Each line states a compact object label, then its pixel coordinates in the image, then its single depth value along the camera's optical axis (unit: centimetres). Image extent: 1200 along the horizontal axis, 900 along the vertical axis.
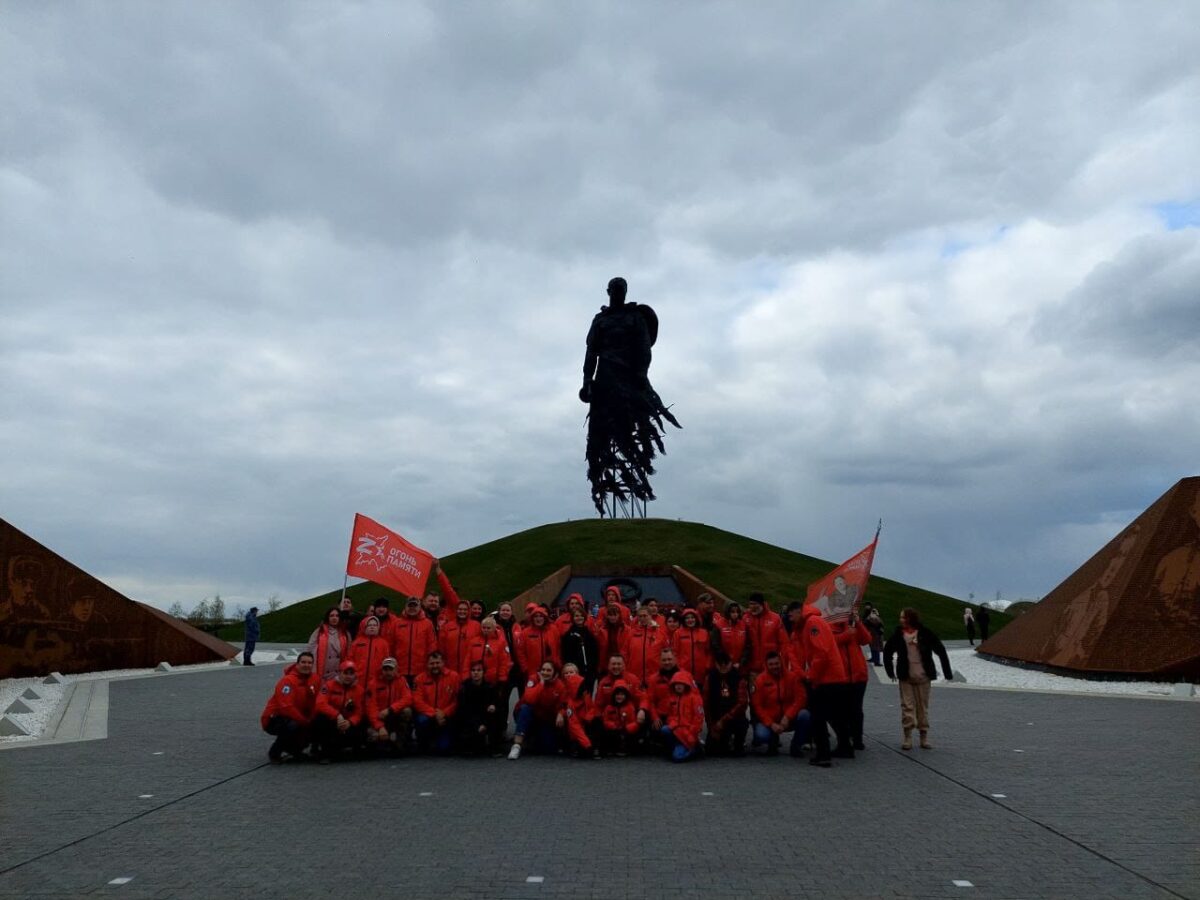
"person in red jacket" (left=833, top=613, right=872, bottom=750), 1030
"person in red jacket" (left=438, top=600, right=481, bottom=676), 1113
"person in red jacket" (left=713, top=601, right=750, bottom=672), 1147
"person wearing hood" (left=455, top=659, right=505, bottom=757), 1034
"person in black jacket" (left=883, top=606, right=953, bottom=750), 1052
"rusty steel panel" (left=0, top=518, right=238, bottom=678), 1859
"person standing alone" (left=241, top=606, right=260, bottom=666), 2362
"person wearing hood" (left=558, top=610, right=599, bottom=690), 1150
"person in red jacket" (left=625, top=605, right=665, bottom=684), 1101
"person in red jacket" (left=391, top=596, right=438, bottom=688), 1105
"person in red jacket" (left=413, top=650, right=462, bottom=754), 1040
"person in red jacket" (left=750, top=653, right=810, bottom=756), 1042
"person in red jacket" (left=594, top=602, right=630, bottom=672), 1159
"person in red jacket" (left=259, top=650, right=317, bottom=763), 977
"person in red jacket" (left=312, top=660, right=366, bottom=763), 987
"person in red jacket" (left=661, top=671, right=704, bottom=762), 1002
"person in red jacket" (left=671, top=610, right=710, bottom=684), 1114
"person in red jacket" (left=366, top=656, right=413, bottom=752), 1019
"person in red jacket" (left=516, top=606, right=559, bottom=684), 1157
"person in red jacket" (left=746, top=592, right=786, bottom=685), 1087
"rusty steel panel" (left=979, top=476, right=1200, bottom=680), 1788
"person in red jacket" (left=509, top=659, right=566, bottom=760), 1051
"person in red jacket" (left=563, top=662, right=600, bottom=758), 1019
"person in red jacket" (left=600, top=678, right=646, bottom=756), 1038
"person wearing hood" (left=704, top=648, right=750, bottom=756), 1045
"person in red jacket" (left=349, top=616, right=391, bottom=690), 1056
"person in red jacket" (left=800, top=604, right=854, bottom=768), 994
